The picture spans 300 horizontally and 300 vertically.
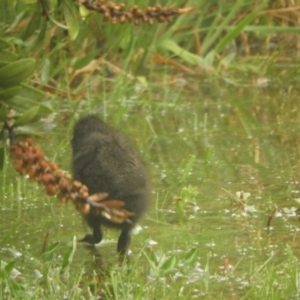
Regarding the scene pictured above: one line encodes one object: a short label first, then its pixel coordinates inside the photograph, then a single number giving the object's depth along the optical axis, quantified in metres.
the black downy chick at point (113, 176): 8.20
